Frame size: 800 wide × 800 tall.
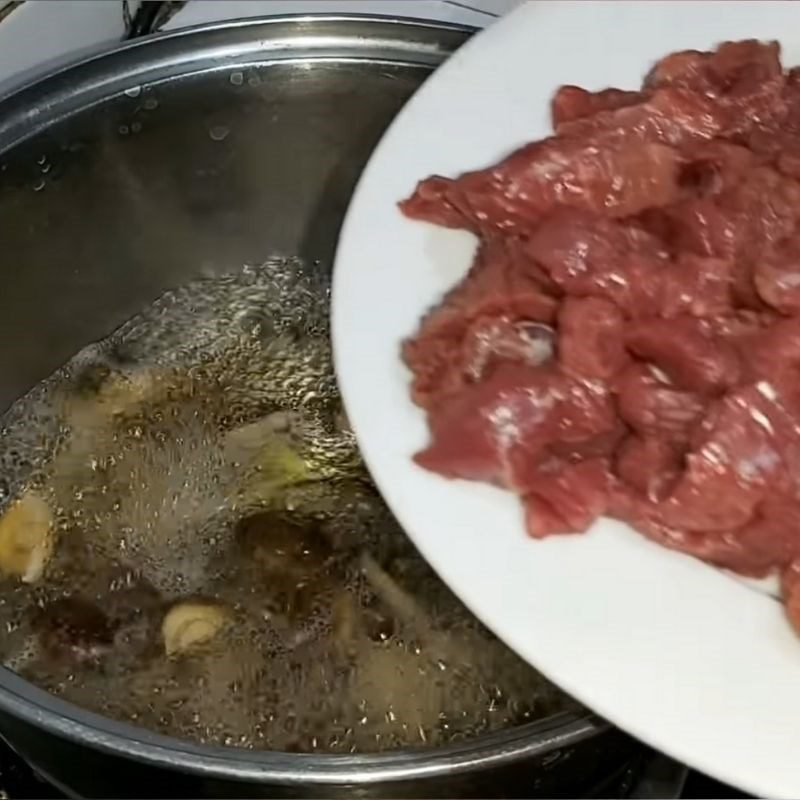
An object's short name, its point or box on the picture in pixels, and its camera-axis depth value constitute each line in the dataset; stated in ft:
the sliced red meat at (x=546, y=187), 0.92
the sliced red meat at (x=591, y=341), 0.84
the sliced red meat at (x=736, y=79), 0.99
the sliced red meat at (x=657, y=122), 0.95
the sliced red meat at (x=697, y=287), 0.87
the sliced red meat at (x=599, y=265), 0.87
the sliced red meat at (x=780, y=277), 0.86
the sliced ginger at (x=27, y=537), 1.27
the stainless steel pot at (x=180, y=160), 1.31
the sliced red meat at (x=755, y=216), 0.89
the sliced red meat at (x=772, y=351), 0.82
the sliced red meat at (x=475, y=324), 0.85
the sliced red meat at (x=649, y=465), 0.79
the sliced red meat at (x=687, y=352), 0.83
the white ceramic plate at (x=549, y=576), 0.72
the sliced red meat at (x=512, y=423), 0.80
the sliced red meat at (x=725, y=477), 0.78
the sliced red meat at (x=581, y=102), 0.98
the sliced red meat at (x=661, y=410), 0.82
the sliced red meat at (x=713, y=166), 0.94
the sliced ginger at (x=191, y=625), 1.18
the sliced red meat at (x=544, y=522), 0.77
